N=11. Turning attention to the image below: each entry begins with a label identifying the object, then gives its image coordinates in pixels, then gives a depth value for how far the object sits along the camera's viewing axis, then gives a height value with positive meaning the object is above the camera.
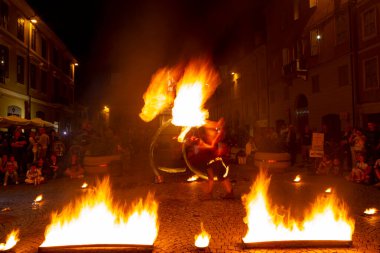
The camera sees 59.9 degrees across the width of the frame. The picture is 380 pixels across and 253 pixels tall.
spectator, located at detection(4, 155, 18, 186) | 11.59 -1.16
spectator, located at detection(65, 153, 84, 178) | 13.05 -1.28
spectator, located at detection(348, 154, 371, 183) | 10.33 -1.25
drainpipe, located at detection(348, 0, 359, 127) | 20.16 +4.71
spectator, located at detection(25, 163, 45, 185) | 11.54 -1.34
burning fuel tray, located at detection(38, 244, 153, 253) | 4.69 -1.61
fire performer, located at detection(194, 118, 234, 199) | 8.27 -0.46
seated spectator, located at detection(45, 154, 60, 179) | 12.73 -1.20
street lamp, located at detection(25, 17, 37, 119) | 27.35 +5.12
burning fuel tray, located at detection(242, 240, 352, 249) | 4.79 -1.61
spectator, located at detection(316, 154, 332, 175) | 12.70 -1.27
